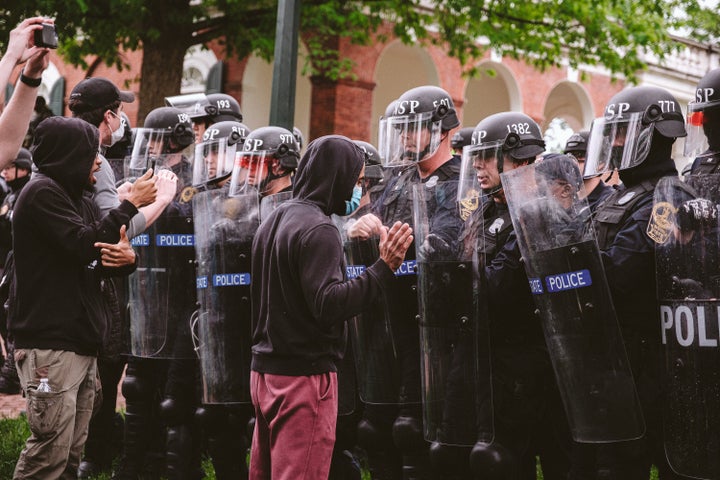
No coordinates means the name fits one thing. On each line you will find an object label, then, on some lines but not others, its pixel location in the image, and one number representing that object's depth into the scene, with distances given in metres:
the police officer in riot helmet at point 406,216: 4.94
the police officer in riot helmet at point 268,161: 5.70
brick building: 16.77
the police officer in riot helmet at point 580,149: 6.86
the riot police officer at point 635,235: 4.05
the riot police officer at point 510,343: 4.43
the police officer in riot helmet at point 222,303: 5.18
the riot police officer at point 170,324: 5.66
